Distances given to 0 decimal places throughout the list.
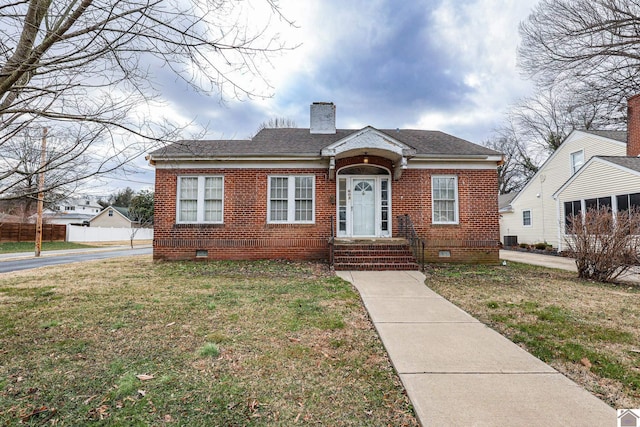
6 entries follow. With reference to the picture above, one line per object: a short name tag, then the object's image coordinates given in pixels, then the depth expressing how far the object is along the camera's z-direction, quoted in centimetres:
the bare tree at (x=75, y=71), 262
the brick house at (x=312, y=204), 1083
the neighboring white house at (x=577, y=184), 1316
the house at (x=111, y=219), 5000
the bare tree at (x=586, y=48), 1469
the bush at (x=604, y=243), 767
